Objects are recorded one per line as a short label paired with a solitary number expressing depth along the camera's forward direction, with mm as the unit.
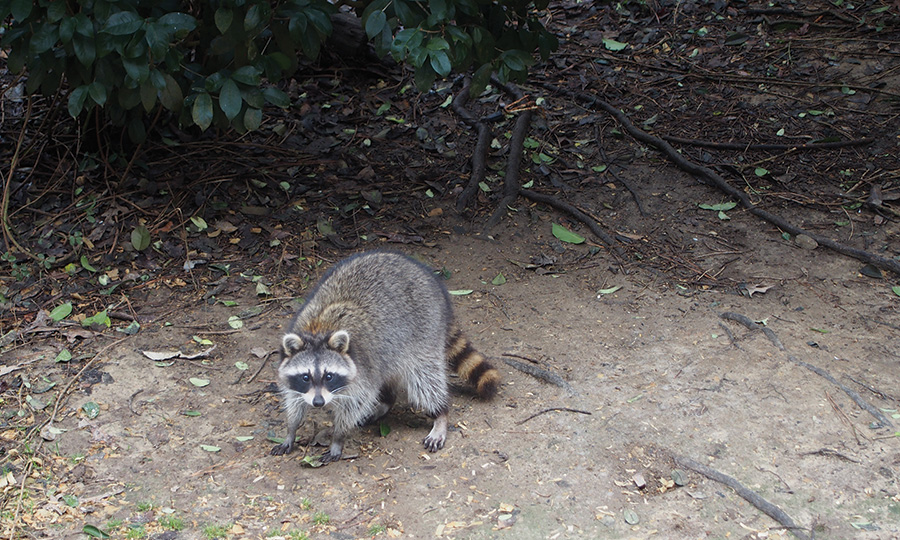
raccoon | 3592
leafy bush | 3779
